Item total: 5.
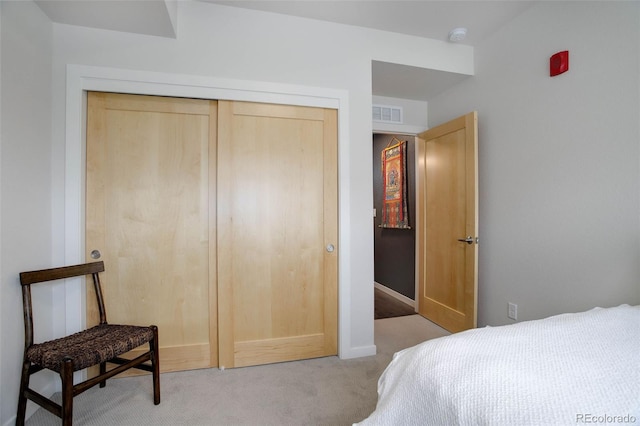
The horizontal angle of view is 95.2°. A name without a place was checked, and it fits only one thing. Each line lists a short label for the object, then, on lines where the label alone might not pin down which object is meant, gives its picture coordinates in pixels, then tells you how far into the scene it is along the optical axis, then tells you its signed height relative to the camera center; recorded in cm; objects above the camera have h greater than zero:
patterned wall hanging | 362 +39
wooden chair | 132 -65
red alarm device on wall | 182 +96
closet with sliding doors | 195 -5
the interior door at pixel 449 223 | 239 -8
